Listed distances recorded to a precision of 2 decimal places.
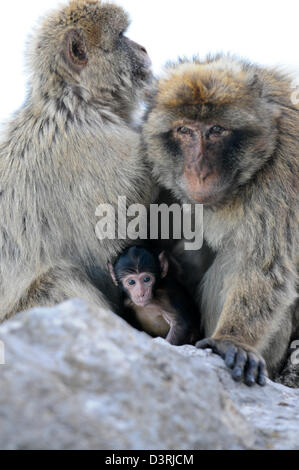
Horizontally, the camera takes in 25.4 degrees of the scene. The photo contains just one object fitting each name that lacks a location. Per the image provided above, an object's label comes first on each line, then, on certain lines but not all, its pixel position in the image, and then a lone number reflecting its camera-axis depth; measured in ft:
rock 5.17
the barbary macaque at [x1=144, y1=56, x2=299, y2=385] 9.78
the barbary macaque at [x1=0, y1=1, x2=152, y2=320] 11.67
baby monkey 12.17
